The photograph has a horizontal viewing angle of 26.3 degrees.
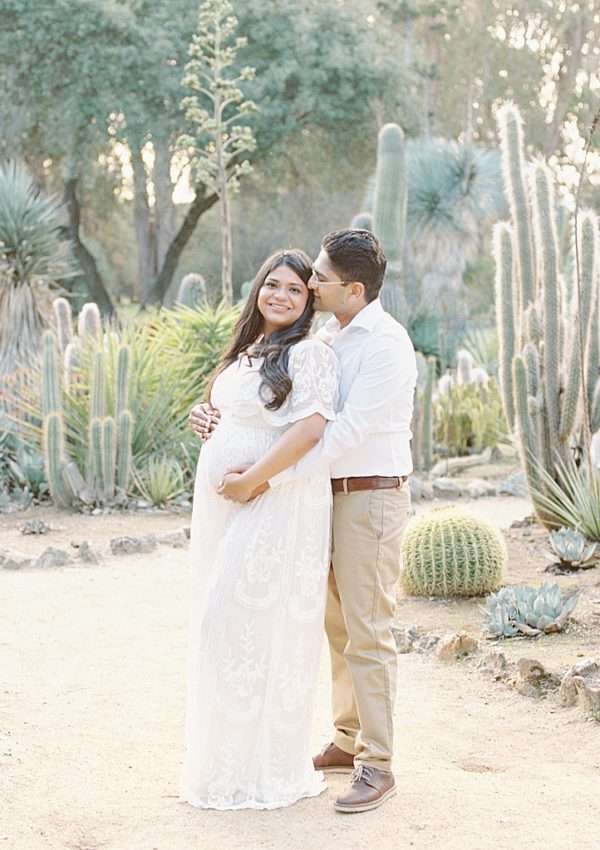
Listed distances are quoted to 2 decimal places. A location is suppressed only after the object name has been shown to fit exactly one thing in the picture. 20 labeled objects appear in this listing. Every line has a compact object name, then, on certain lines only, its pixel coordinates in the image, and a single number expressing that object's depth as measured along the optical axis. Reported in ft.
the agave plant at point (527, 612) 19.80
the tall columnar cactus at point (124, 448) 34.01
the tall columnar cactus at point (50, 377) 33.42
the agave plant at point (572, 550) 24.63
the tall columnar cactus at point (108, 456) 33.73
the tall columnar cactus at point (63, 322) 40.29
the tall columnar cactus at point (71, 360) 36.27
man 12.32
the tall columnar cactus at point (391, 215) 39.06
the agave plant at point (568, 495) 26.03
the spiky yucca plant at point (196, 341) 38.47
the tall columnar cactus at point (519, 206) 28.96
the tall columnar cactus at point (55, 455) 33.27
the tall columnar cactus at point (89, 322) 37.93
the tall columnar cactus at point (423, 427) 41.75
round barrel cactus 22.54
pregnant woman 12.30
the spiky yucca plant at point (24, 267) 42.96
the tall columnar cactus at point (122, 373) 34.06
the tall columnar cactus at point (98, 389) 33.55
